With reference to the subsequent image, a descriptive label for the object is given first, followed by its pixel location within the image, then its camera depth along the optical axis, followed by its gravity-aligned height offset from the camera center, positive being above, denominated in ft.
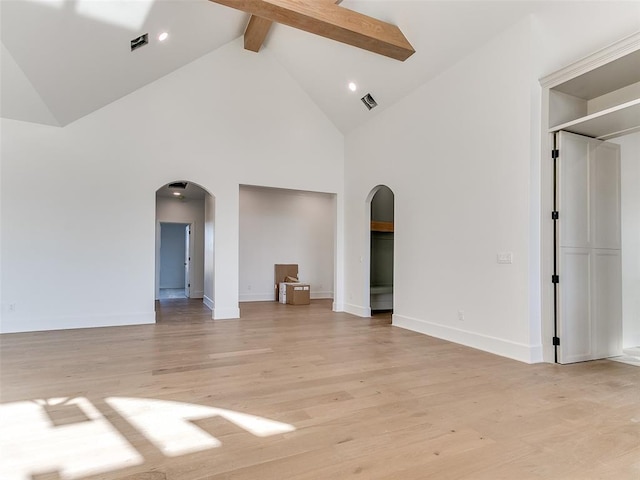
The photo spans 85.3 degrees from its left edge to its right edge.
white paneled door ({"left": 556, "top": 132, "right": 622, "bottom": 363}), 12.14 -0.17
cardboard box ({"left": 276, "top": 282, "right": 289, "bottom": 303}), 27.02 -3.83
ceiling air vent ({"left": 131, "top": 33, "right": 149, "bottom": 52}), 14.64 +8.67
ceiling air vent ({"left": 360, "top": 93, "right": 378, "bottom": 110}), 19.54 +8.13
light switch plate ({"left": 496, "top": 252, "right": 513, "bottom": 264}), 12.70 -0.50
